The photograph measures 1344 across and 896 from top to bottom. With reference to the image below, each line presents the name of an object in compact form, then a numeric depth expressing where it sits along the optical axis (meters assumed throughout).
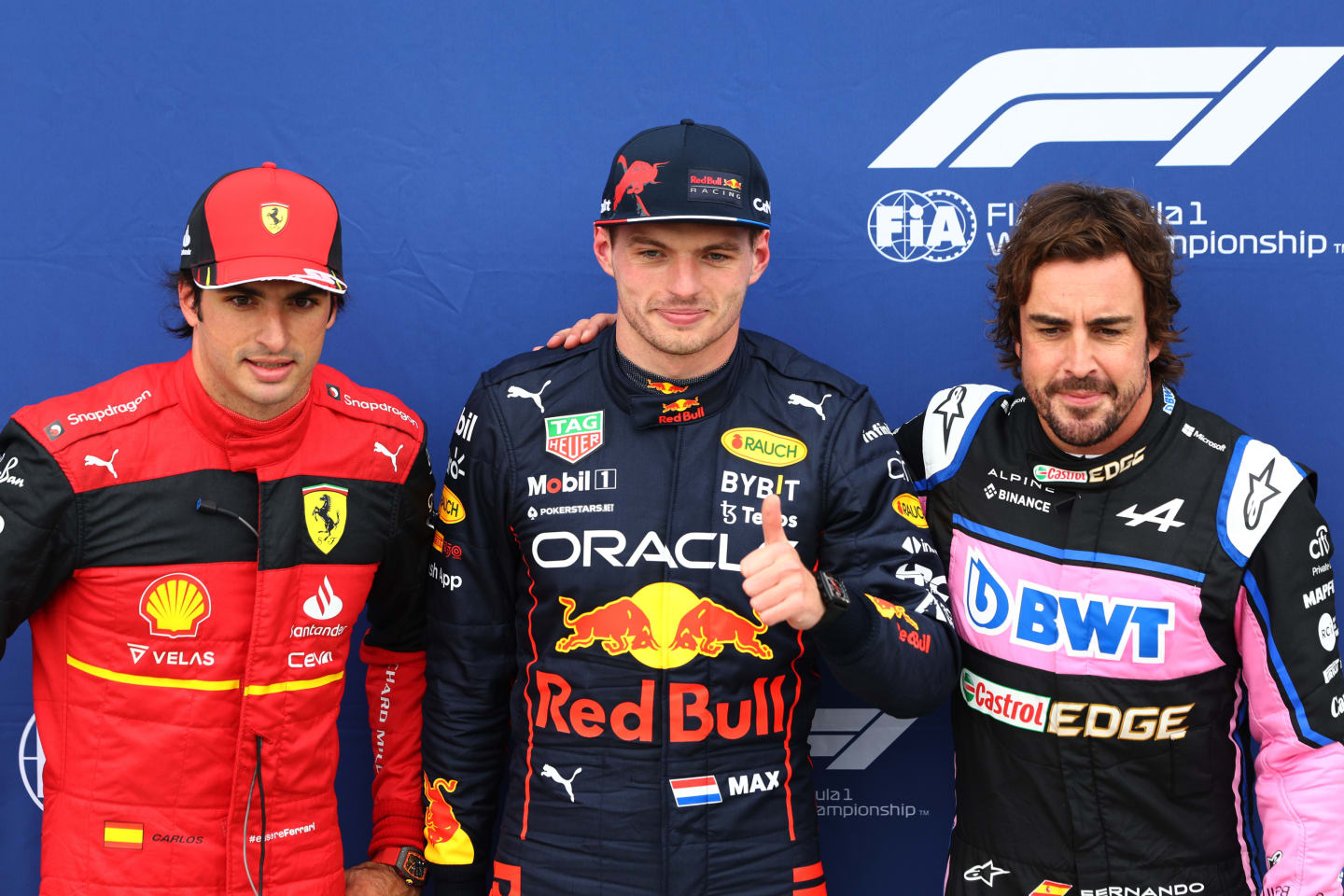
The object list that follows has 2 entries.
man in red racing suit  7.30
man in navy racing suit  7.33
